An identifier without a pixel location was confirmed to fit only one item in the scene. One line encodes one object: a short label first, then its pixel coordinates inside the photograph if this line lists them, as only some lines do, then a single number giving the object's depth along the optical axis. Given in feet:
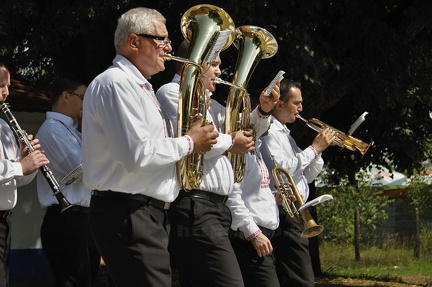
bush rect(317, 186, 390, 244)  87.04
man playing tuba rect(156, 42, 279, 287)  18.53
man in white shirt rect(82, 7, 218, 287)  15.69
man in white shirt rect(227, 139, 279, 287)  21.56
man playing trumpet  24.95
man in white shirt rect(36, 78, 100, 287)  23.70
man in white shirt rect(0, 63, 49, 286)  20.04
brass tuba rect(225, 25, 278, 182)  20.62
